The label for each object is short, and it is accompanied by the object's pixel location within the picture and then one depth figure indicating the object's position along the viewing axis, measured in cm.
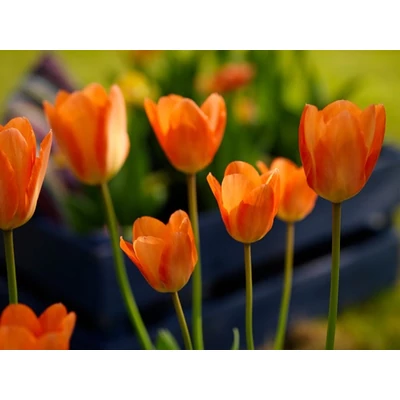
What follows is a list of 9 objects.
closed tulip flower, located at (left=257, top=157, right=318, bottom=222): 109
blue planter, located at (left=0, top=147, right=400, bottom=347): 186
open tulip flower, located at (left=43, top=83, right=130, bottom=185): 109
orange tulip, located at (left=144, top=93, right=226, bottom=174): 106
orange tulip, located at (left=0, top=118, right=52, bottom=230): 98
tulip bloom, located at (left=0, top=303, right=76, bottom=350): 100
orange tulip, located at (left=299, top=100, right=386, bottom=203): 99
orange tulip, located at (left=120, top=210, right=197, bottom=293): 99
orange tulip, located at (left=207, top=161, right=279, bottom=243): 100
